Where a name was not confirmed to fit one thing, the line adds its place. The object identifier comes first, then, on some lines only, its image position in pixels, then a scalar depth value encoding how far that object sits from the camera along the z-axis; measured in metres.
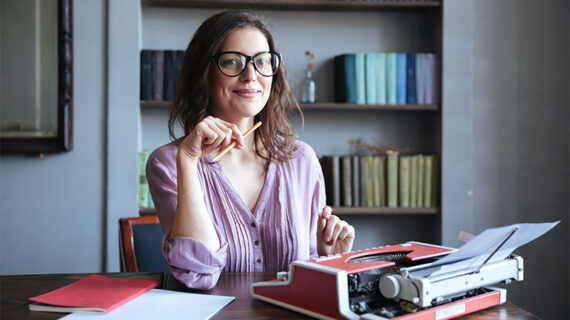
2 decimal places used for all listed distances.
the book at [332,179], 2.76
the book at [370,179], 2.77
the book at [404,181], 2.76
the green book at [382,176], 2.78
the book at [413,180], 2.78
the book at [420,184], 2.79
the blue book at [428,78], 2.79
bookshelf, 2.92
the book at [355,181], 2.76
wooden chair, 1.81
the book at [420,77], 2.78
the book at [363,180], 2.77
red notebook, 0.91
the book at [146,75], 2.72
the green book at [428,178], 2.79
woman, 1.20
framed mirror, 2.70
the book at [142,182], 2.72
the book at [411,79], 2.77
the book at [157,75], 2.72
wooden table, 0.88
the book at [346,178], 2.76
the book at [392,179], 2.76
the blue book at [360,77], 2.74
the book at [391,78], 2.75
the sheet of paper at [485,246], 0.79
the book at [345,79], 2.76
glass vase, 2.82
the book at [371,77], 2.74
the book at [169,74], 2.71
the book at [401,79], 2.76
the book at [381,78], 2.75
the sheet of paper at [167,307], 0.87
